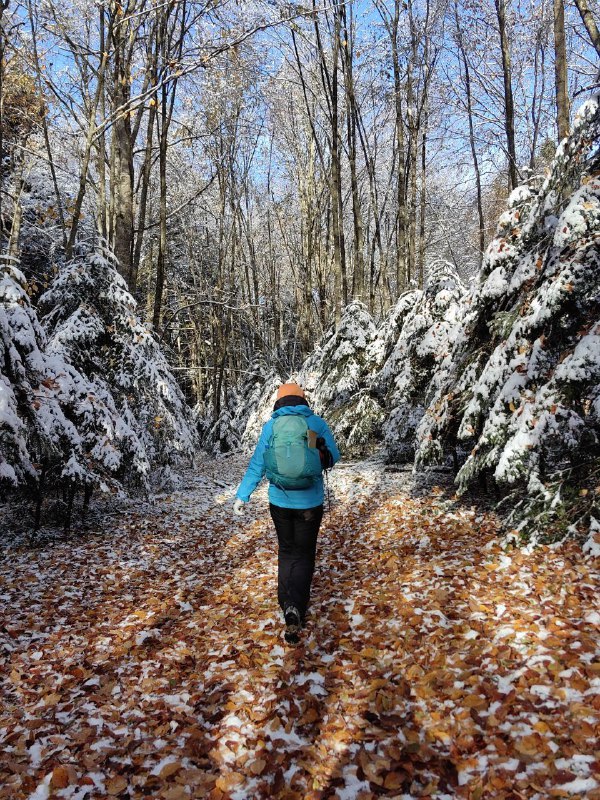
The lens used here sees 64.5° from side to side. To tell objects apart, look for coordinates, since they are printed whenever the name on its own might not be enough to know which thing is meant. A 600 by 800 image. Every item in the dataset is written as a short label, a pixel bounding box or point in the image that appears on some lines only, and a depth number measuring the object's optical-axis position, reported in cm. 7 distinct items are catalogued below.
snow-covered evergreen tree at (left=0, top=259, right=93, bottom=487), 509
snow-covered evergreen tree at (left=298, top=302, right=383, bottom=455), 1147
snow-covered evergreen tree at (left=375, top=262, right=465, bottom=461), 862
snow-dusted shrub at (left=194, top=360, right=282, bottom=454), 1773
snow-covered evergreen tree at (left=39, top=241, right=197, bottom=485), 740
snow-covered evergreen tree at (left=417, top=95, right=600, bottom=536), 418
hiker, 406
